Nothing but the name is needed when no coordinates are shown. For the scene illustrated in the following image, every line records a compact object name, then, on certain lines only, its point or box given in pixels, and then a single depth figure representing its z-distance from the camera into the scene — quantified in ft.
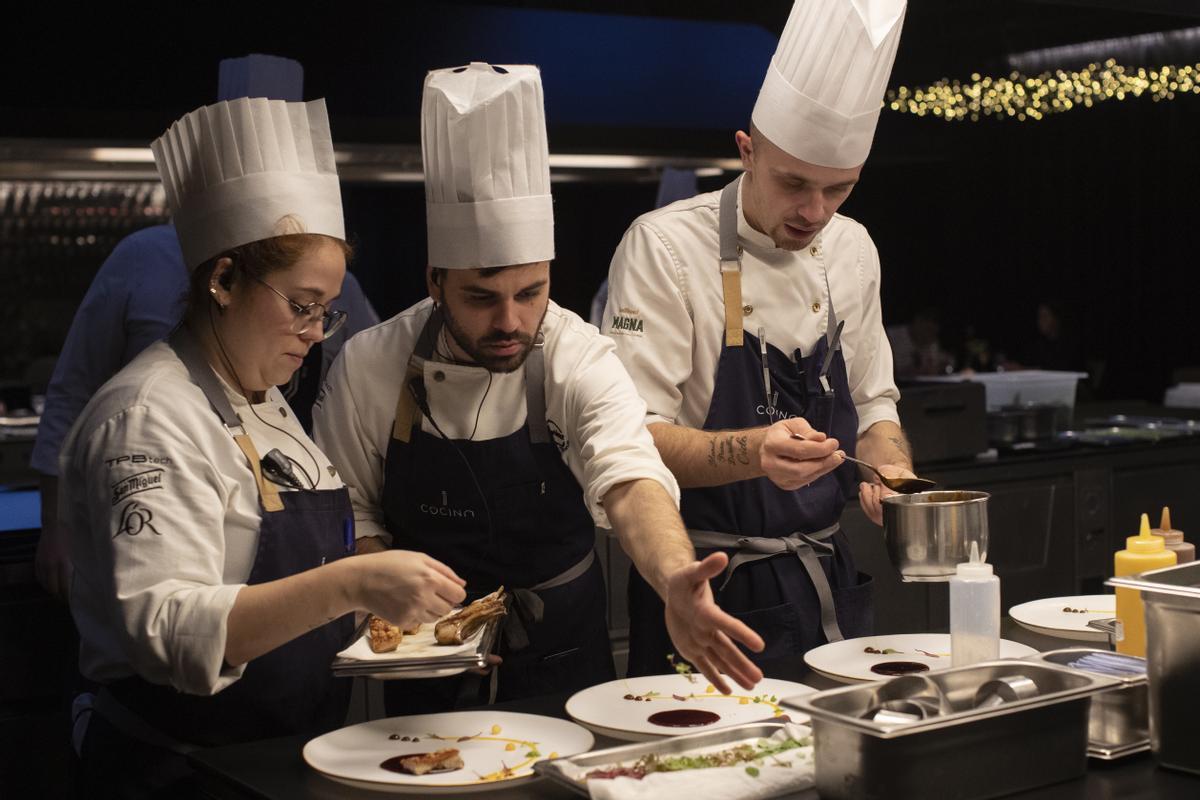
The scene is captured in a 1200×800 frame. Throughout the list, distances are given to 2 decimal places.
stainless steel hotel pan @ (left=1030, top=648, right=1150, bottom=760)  5.47
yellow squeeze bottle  6.57
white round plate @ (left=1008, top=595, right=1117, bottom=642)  7.17
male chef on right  8.14
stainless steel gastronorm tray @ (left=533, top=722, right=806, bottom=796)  4.96
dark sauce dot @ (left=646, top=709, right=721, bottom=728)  5.87
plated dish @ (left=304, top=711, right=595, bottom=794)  5.14
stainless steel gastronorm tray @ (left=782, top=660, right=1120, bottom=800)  4.71
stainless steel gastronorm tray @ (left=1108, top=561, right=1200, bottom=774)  5.22
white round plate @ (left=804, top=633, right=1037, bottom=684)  6.51
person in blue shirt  10.85
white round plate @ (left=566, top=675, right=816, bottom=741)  5.75
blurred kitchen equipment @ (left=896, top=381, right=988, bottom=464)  14.21
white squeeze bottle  6.01
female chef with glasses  5.56
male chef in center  7.12
